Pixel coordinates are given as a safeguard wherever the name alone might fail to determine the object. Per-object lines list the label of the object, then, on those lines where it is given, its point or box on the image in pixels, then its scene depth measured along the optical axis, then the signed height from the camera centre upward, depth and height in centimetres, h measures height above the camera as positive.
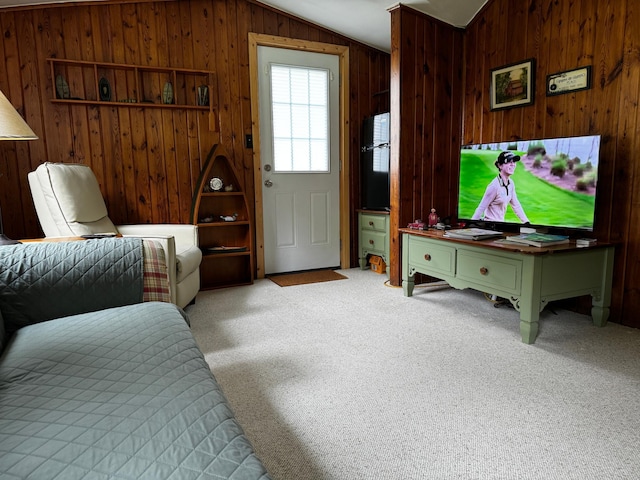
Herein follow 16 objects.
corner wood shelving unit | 358 -44
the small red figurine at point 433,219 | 331 -30
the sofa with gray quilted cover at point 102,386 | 76 -49
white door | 387 +25
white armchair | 266 -17
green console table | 227 -54
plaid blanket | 176 -38
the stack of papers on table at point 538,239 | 237 -35
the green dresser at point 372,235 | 387 -51
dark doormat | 378 -88
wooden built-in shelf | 318 +79
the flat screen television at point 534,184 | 244 -3
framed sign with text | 265 +63
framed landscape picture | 298 +69
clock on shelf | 358 +0
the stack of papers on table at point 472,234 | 266 -35
